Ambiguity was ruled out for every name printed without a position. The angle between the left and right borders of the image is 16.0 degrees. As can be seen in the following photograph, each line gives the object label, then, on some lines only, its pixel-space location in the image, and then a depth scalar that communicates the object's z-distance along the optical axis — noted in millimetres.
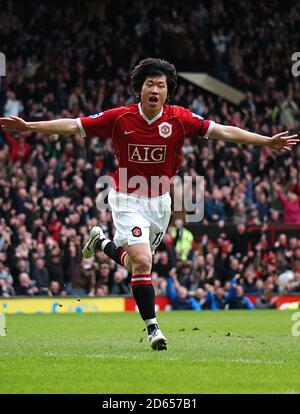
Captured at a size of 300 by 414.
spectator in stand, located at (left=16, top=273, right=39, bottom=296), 23578
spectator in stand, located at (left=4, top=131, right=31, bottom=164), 27469
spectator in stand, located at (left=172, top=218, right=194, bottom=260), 26375
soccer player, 11523
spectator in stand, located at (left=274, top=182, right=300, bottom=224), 29469
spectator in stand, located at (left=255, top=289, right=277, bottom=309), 26047
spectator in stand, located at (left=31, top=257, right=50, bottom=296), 23922
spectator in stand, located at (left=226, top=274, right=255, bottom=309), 25359
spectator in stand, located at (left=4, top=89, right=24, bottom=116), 27938
